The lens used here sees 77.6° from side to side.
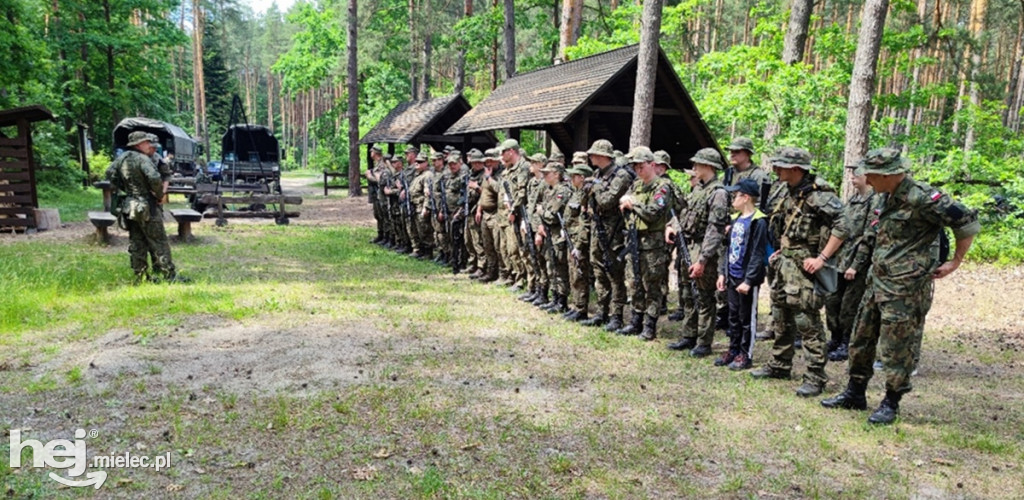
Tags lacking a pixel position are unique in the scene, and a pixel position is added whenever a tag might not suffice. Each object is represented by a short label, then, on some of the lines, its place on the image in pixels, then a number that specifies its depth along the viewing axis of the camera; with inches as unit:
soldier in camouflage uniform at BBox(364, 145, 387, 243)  520.7
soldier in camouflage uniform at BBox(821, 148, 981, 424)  166.2
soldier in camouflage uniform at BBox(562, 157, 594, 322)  293.6
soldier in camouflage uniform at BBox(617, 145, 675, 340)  256.8
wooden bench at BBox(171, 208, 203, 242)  489.4
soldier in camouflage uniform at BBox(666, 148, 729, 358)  236.7
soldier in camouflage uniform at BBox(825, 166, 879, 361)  235.0
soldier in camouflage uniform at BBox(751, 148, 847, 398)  202.2
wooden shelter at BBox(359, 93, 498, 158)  700.0
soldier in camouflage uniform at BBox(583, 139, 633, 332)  279.7
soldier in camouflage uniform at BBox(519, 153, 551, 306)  331.3
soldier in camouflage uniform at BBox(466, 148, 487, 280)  394.3
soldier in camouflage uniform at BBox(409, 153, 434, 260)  446.3
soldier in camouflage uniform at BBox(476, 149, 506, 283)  374.6
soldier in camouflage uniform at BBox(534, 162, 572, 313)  311.1
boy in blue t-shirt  219.8
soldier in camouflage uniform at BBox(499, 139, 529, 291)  350.3
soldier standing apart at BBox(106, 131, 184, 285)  333.4
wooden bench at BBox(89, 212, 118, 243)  466.6
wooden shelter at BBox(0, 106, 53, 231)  531.8
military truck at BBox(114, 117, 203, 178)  820.6
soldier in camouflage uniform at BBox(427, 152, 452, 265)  425.7
